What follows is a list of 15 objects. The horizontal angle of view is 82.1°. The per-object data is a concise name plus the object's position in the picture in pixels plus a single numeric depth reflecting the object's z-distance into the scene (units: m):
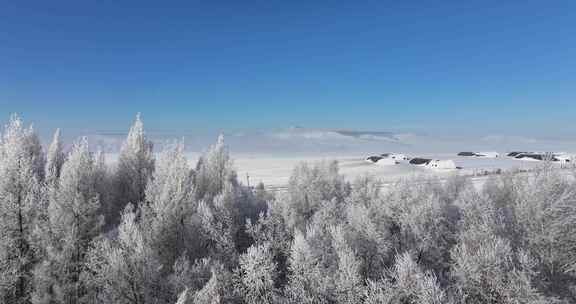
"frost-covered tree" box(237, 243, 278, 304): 23.28
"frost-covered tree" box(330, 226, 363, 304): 22.95
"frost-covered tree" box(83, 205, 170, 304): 21.80
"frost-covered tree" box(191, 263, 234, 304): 19.30
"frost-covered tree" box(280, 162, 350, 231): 37.34
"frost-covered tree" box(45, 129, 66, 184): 37.81
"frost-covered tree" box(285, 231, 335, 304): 23.61
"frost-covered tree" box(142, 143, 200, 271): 28.58
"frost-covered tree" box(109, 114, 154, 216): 40.25
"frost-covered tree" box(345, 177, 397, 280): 28.66
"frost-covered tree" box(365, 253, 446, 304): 20.55
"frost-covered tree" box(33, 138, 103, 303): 22.89
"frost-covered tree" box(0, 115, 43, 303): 22.84
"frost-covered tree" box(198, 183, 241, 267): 28.55
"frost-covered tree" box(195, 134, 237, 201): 45.12
